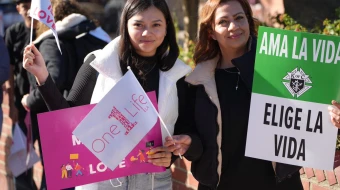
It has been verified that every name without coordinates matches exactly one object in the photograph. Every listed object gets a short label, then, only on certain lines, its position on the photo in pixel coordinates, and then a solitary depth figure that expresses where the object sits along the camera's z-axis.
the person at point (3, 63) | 4.93
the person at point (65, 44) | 4.68
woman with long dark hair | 3.20
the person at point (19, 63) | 5.60
